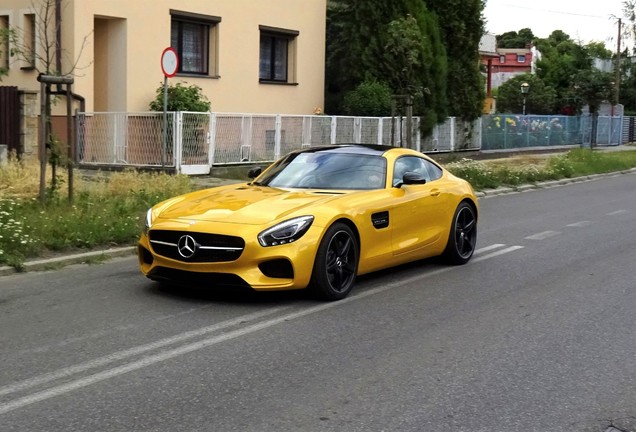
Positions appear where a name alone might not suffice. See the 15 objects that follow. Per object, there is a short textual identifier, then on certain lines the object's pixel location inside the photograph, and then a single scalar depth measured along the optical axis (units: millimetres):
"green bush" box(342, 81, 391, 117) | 25672
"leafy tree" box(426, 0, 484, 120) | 28984
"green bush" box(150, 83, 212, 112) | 20938
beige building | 20500
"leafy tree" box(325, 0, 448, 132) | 26000
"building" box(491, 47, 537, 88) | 104000
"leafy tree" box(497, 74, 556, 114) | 69938
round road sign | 17516
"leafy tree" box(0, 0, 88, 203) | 19703
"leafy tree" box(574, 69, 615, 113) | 41656
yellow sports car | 6953
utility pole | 51403
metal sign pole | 18703
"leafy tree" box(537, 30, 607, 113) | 49788
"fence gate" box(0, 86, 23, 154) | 17953
